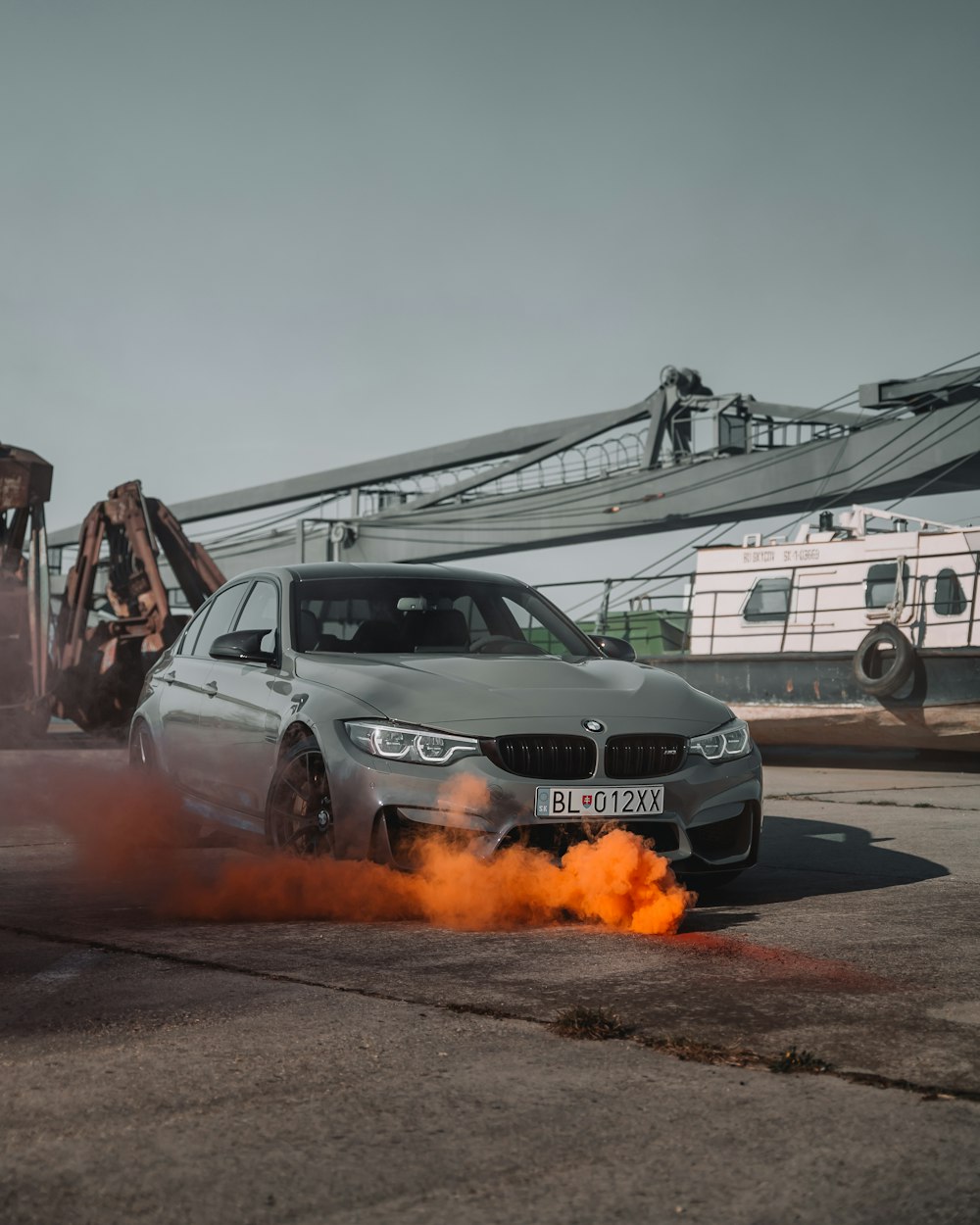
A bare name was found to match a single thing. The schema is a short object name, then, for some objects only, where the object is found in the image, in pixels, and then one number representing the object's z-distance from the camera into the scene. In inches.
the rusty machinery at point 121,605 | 727.1
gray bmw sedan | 207.9
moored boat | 676.7
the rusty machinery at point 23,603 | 675.4
